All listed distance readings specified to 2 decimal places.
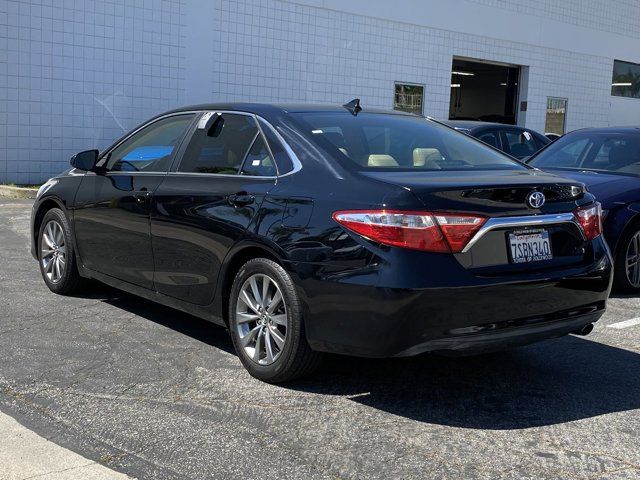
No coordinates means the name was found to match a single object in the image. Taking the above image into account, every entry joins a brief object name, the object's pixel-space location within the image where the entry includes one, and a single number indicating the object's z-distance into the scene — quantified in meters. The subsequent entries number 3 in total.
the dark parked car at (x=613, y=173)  6.86
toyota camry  3.81
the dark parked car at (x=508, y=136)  12.13
